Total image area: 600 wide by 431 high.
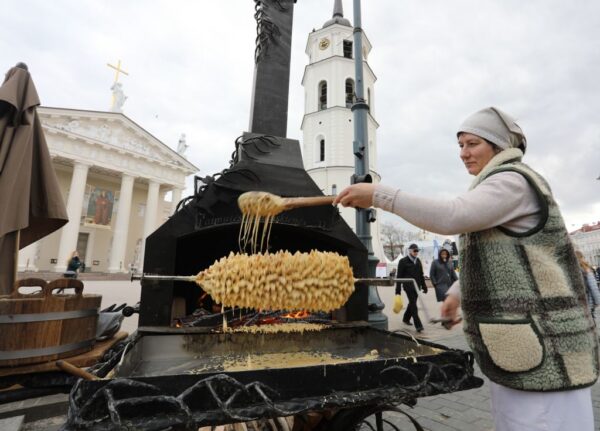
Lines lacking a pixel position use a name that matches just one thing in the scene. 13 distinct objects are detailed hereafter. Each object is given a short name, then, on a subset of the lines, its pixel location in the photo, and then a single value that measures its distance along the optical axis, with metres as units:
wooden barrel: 2.32
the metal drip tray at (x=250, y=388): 1.10
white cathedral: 28.16
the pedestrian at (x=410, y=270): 8.36
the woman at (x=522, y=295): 1.36
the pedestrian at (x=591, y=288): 7.71
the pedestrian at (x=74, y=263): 14.37
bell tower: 29.67
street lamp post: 6.17
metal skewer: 1.99
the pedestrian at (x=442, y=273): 8.81
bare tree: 58.94
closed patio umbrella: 3.03
